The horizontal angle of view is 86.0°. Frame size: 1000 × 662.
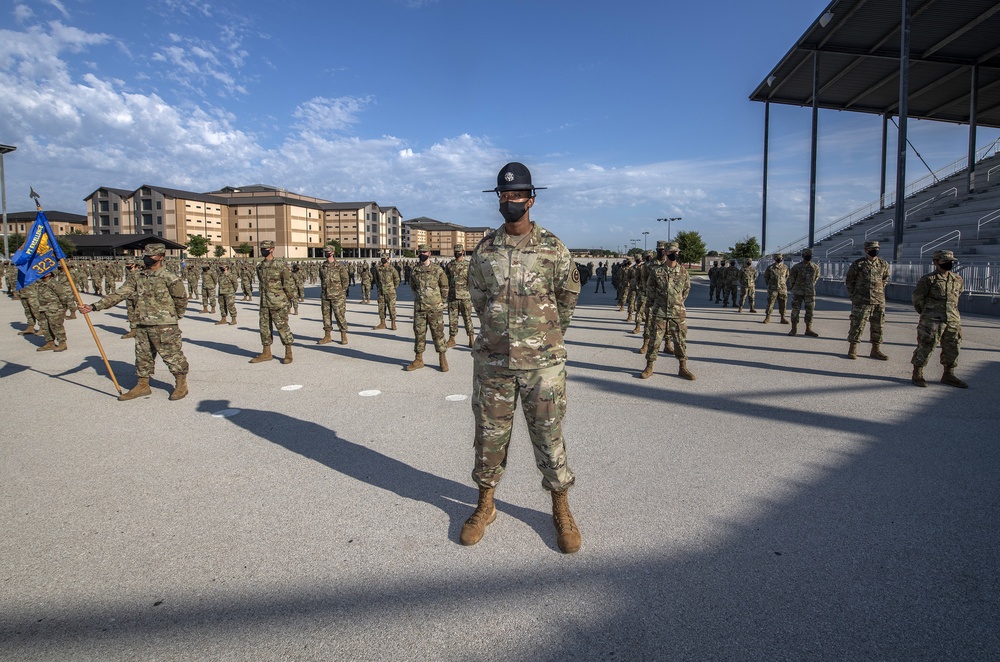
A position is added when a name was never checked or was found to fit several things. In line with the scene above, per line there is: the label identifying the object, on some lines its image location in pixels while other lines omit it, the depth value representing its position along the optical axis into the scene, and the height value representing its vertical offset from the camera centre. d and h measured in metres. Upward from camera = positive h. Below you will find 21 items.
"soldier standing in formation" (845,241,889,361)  8.49 +0.00
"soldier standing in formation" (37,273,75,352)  9.71 -0.30
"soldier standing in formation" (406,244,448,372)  8.20 -0.13
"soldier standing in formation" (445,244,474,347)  10.34 -0.01
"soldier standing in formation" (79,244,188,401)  6.36 -0.27
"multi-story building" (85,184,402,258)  76.88 +11.48
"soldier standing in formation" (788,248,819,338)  11.25 +0.21
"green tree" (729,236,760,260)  71.04 +6.16
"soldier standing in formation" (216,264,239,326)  14.30 +0.09
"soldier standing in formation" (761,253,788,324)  13.69 +0.28
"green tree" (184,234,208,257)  68.88 +6.17
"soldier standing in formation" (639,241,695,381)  7.33 -0.15
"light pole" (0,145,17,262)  29.70 +6.18
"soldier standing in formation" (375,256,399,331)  13.15 +0.18
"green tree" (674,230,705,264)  78.81 +7.67
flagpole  6.41 +0.19
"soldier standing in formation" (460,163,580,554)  3.08 -0.29
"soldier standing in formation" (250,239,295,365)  8.62 -0.09
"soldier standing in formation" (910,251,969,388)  6.59 -0.26
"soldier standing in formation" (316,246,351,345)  10.84 -0.03
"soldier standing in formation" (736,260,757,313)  16.66 +0.46
